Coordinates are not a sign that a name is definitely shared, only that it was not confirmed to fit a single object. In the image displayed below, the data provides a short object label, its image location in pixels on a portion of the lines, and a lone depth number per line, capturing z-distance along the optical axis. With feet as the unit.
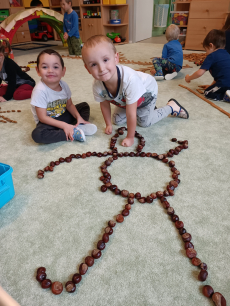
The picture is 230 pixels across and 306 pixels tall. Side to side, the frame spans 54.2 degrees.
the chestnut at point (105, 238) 2.79
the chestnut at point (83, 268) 2.46
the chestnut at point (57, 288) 2.31
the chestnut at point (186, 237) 2.75
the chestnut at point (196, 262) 2.50
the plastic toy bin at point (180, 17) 13.20
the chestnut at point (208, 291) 2.22
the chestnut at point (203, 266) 2.44
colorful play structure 11.53
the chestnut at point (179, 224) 2.91
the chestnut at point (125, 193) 3.46
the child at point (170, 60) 8.75
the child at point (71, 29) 12.62
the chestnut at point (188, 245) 2.66
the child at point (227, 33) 7.87
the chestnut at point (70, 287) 2.31
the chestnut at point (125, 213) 3.13
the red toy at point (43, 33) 20.08
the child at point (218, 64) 6.49
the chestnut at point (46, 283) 2.35
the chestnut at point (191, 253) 2.58
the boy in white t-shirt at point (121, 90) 3.72
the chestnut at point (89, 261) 2.54
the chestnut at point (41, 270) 2.45
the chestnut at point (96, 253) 2.61
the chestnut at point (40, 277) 2.40
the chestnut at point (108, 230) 2.89
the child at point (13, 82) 6.91
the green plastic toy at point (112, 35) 16.10
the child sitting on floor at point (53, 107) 4.46
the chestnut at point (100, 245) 2.70
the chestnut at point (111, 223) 2.98
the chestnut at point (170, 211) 3.11
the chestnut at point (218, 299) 2.13
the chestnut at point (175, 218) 3.02
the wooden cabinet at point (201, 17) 12.29
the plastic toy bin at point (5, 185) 3.09
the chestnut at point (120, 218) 3.05
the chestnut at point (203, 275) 2.34
